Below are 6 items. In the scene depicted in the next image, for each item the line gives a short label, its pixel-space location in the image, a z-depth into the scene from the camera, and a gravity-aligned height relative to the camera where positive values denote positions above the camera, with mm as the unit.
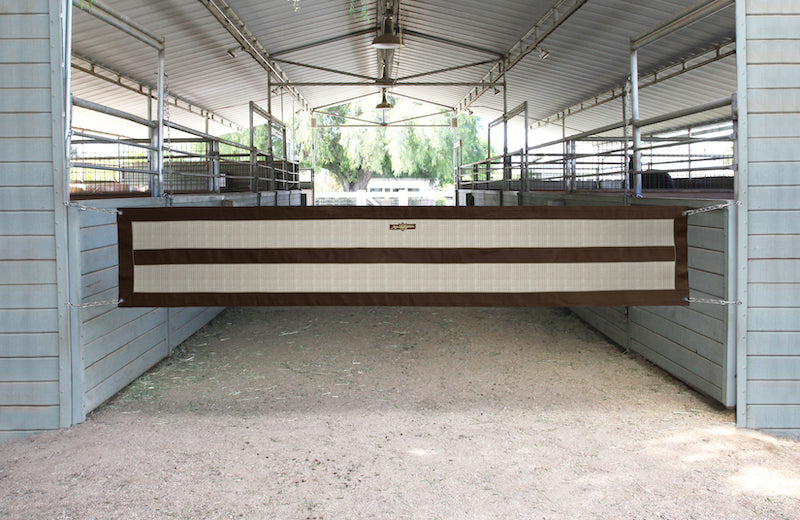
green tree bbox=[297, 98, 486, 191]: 30547 +4164
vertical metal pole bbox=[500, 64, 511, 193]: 10888 +1205
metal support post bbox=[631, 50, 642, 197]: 4848 +841
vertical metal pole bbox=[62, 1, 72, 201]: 3652 +868
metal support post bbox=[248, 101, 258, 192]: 9131 +864
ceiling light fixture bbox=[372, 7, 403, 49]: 9070 +2689
